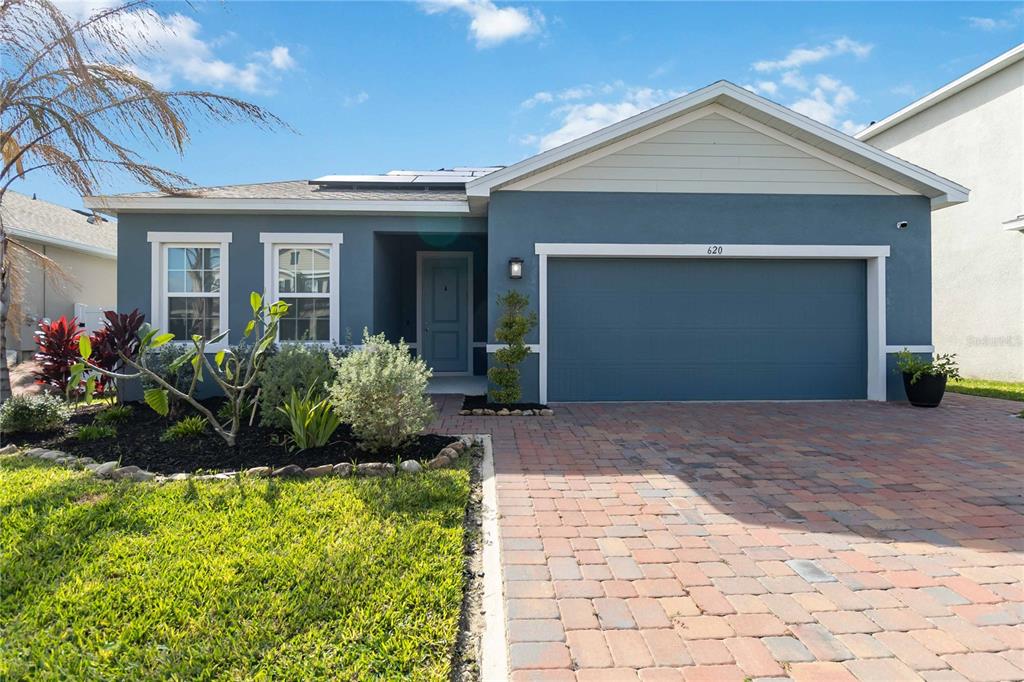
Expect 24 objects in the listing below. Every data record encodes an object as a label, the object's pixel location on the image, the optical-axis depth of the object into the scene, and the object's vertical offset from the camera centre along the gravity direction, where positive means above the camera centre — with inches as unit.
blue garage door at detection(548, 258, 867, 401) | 316.8 +5.9
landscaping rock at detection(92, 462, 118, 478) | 165.8 -44.1
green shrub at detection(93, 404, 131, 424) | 237.6 -37.9
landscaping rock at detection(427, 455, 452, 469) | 175.8 -43.4
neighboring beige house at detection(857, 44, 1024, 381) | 440.5 +117.5
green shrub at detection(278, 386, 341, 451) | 186.2 -31.3
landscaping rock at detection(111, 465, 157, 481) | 164.1 -45.2
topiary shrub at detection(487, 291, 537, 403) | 286.4 -7.3
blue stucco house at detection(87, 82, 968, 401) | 306.5 +51.3
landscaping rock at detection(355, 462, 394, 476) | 167.6 -43.8
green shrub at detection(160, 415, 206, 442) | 205.3 -38.5
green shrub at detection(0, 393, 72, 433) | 211.2 -33.5
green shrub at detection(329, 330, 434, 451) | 174.2 -20.1
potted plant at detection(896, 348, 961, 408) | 294.8 -21.6
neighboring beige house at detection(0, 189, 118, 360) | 478.0 +87.8
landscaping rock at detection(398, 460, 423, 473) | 168.6 -43.0
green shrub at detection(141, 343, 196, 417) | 265.7 -18.4
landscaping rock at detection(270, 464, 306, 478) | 167.5 -44.4
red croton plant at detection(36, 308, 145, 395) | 282.7 -5.5
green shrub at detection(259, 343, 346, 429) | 204.5 -16.7
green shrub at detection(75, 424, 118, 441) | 208.4 -40.2
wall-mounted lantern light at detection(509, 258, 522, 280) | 297.7 +41.7
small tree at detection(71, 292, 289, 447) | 176.9 -13.0
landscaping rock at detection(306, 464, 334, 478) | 167.3 -44.1
